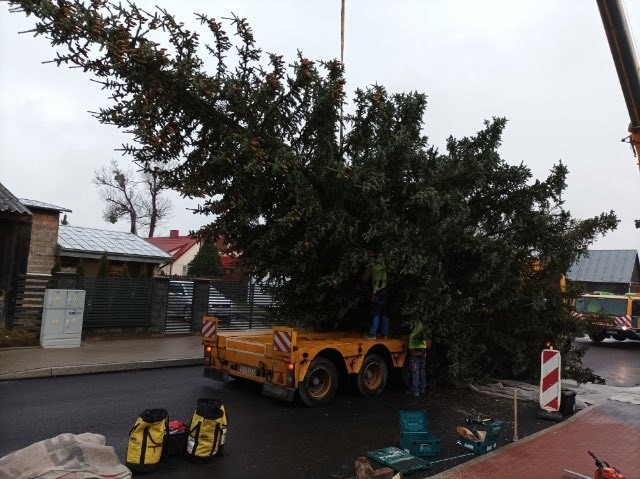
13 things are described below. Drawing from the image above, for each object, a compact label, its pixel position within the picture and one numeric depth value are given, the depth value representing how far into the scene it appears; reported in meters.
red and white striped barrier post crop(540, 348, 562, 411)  7.10
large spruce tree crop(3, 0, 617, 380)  7.19
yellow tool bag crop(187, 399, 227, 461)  5.07
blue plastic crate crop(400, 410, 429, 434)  5.78
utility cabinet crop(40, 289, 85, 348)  11.34
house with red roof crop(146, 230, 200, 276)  47.56
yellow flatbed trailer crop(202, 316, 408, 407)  7.49
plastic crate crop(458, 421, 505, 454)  5.77
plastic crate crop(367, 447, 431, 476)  5.09
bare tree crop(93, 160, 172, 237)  47.78
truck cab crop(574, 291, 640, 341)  20.50
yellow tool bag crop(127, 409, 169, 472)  4.74
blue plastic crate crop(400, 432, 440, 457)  5.64
